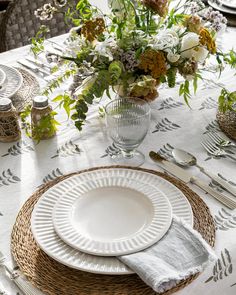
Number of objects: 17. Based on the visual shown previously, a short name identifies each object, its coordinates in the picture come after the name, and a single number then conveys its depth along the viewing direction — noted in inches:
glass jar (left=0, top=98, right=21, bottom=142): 47.0
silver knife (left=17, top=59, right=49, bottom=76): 60.4
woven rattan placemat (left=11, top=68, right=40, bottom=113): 53.7
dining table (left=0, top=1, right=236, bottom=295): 36.1
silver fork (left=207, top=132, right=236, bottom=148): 48.4
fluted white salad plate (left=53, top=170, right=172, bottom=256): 35.1
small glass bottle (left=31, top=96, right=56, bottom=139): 47.2
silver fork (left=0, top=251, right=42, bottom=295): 33.3
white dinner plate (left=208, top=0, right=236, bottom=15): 71.7
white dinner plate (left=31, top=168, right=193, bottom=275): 33.5
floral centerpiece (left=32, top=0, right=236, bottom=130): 46.0
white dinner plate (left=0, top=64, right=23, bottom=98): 53.9
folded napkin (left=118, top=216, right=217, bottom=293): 32.1
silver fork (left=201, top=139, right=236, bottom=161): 47.0
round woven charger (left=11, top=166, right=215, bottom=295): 32.8
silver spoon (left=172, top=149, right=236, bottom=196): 42.8
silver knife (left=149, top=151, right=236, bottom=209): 41.1
